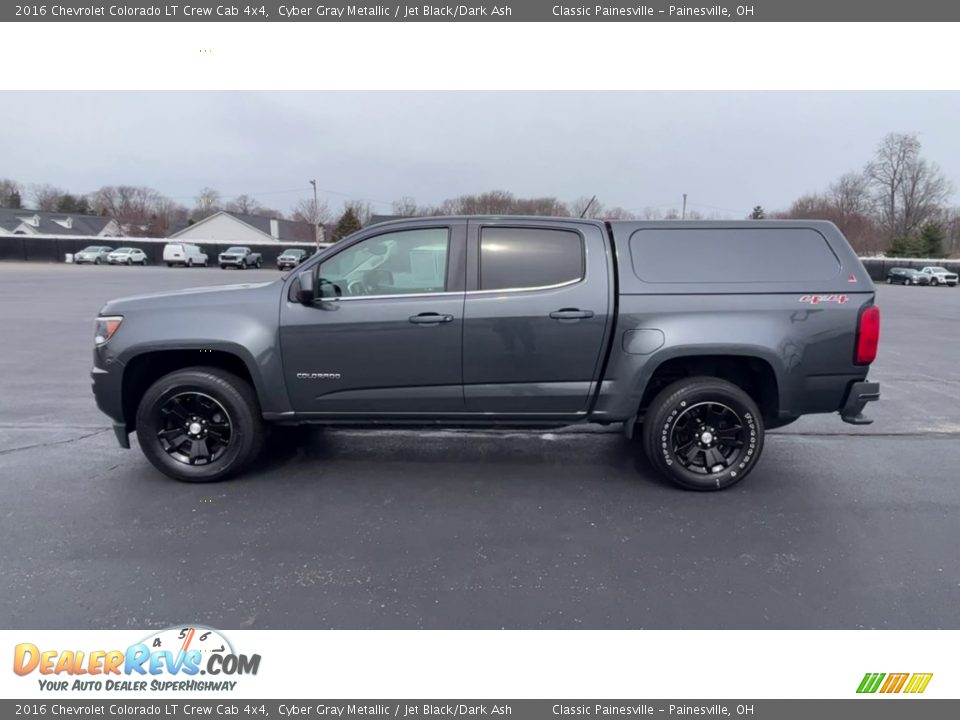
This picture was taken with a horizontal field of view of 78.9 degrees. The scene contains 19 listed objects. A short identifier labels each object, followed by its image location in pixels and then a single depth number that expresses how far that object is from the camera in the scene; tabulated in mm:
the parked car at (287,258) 41988
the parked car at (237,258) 43125
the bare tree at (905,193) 67875
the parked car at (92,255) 45156
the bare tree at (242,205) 98438
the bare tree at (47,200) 89438
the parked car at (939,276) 42375
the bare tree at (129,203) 89000
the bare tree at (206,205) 91125
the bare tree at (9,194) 86000
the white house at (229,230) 77375
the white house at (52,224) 71688
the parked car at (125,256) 45000
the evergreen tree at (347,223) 53281
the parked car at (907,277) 42594
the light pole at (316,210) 65012
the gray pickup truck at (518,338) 4078
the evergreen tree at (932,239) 53312
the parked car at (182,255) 44625
